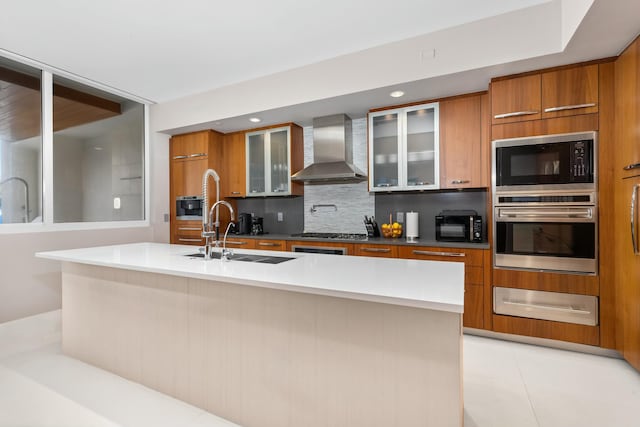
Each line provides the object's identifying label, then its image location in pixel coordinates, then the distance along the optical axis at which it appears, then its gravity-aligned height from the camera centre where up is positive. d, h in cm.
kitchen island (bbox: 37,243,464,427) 125 -61
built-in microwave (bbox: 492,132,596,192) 243 +40
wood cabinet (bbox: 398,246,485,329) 278 -61
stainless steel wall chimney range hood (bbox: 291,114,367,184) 363 +72
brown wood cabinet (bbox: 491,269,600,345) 242 -63
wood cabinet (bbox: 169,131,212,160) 430 +96
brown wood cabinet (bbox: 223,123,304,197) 407 +74
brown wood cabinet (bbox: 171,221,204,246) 436 -28
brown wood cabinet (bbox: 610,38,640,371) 203 +5
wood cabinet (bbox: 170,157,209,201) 435 +52
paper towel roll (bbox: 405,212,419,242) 342 -15
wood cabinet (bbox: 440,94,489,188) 300 +67
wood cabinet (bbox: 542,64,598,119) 239 +94
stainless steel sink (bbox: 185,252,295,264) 201 -31
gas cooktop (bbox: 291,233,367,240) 364 -28
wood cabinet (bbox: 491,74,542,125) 256 +94
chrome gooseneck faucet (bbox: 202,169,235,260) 210 -13
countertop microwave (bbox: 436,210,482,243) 299 -14
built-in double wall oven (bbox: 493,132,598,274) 243 +7
